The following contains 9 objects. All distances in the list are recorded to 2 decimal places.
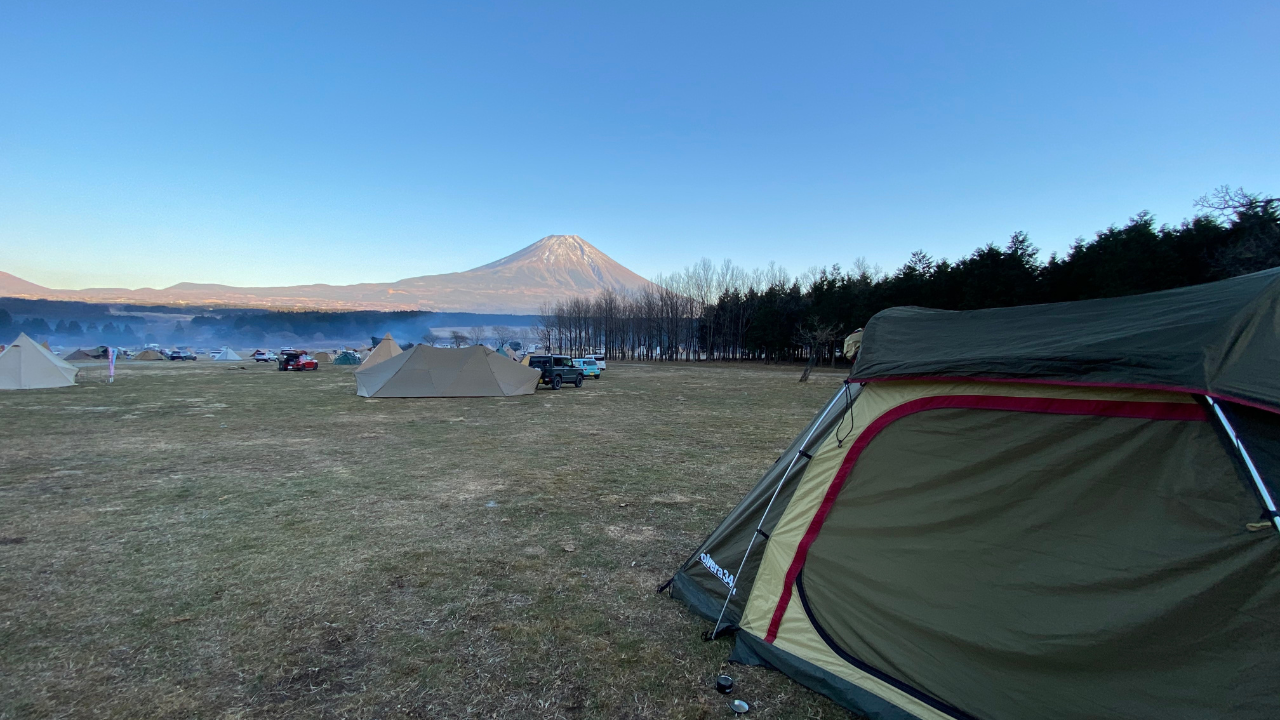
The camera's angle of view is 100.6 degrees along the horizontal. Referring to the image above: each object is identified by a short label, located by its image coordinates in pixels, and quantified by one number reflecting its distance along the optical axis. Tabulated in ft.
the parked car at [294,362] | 129.80
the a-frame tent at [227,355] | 207.10
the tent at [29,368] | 70.49
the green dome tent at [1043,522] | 7.04
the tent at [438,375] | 64.44
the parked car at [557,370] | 80.18
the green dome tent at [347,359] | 161.58
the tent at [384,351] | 104.12
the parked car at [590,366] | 105.40
